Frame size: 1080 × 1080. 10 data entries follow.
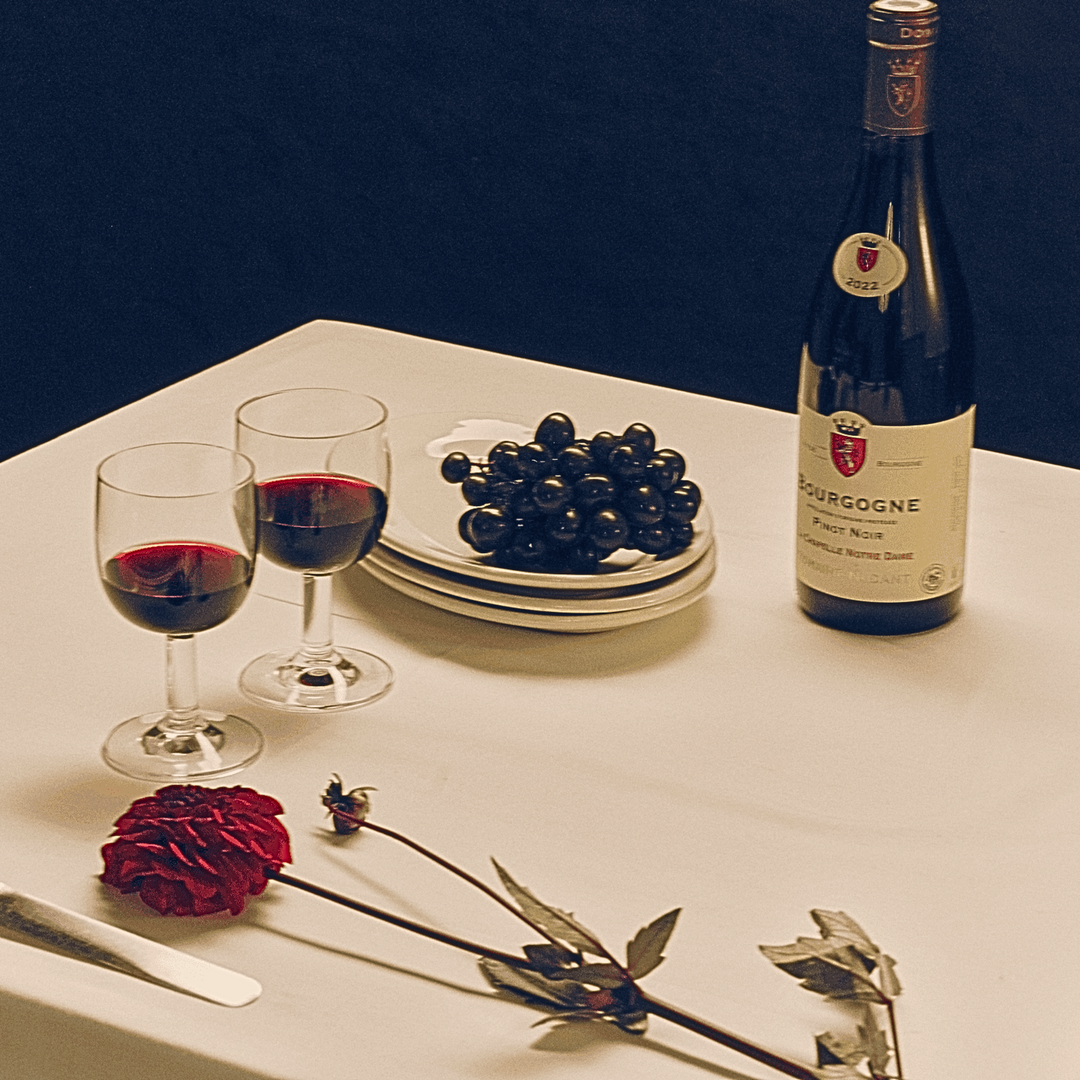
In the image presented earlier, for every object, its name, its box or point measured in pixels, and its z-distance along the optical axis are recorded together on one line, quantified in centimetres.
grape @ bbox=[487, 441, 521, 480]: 181
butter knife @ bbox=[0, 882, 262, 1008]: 154
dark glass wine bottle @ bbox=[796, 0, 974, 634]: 175
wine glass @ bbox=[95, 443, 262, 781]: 165
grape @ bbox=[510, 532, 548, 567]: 180
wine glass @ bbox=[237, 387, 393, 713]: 171
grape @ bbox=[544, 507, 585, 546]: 179
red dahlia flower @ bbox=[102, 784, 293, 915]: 157
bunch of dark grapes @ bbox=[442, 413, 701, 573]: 179
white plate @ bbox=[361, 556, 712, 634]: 179
